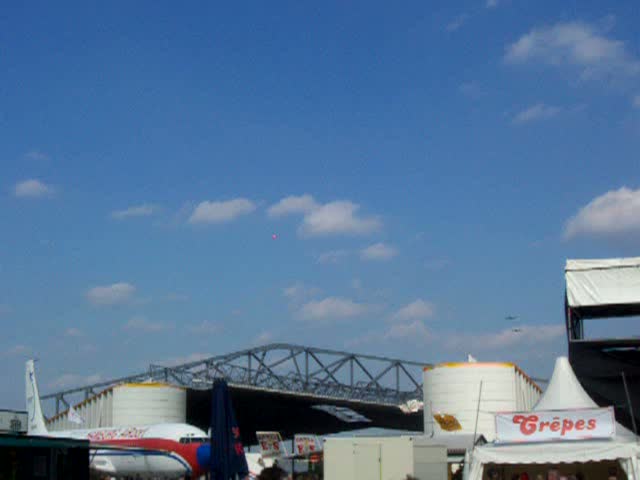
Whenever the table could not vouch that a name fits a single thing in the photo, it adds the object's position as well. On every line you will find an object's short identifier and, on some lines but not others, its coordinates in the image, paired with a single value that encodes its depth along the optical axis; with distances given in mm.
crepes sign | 23422
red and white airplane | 39250
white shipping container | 22562
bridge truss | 100438
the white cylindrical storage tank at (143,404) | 65625
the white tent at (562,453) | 21703
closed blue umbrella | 21672
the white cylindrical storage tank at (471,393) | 52344
